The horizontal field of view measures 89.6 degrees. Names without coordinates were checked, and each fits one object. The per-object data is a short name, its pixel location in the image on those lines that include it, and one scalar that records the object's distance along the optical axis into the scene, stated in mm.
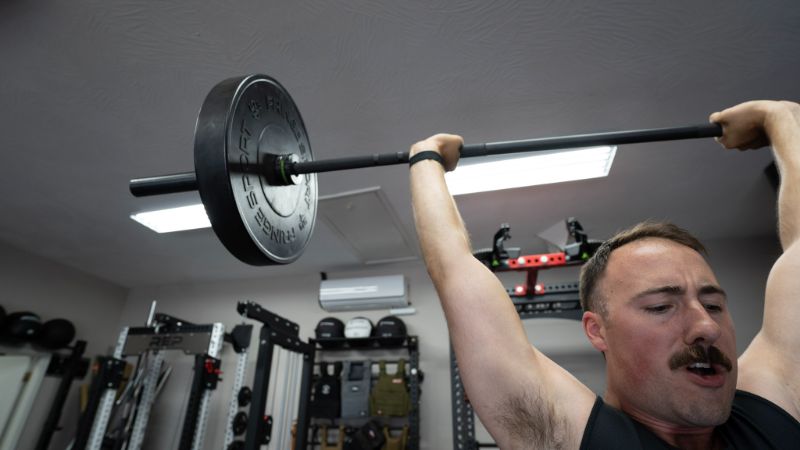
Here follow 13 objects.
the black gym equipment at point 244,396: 3482
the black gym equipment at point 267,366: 2408
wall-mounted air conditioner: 3584
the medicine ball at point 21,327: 3332
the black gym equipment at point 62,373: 3588
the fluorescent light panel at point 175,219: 2938
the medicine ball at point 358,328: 3465
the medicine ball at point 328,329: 3496
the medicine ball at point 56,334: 3588
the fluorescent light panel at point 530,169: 2260
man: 642
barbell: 797
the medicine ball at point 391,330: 3365
